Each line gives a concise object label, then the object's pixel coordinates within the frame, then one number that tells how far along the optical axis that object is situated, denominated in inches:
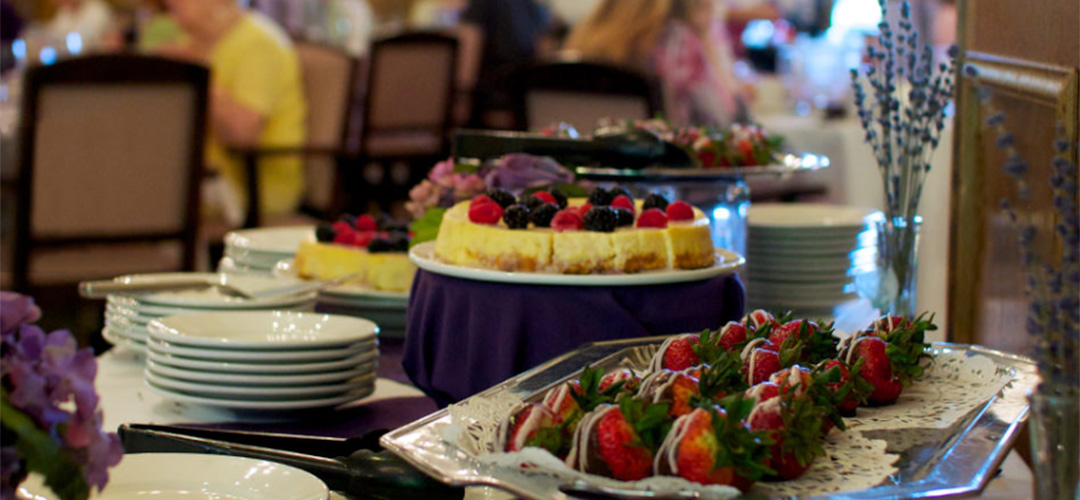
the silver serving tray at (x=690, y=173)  88.5
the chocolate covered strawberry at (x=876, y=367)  69.7
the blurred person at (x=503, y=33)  319.2
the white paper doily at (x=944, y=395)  68.3
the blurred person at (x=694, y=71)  190.4
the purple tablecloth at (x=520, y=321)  76.2
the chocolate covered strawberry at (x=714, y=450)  61.5
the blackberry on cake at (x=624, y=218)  79.5
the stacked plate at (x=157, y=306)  86.8
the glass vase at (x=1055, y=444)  56.9
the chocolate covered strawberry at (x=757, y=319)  72.4
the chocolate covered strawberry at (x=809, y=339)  70.3
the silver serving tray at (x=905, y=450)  61.5
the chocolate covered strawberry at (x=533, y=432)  62.8
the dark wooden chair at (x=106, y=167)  143.3
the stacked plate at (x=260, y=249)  98.6
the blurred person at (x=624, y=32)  192.5
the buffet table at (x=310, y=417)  78.2
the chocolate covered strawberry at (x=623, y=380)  65.6
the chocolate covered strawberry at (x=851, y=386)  67.8
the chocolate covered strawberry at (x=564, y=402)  64.1
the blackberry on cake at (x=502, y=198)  81.4
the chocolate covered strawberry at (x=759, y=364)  67.8
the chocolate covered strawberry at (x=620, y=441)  62.0
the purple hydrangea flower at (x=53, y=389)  49.9
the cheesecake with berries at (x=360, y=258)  91.0
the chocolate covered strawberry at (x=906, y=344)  70.8
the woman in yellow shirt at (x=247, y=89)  200.4
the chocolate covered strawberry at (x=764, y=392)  64.4
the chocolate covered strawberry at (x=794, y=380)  65.1
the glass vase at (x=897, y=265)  86.3
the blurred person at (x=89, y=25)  261.8
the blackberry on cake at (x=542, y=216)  79.1
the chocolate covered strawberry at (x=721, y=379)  65.5
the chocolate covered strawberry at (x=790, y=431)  63.1
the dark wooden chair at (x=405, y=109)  227.7
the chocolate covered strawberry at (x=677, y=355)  69.3
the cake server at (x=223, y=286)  86.6
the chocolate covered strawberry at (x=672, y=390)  63.7
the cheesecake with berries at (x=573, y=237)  77.6
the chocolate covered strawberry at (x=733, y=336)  70.3
